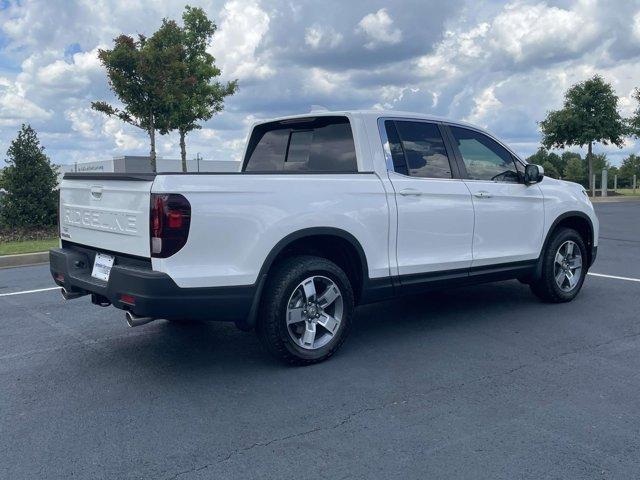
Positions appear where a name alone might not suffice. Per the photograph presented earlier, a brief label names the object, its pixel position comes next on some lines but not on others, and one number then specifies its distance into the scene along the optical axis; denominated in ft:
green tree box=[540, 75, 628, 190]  110.42
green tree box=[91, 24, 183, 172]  58.75
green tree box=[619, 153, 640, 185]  161.83
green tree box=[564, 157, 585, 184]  216.10
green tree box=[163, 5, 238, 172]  67.10
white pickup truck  13.00
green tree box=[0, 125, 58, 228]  45.88
